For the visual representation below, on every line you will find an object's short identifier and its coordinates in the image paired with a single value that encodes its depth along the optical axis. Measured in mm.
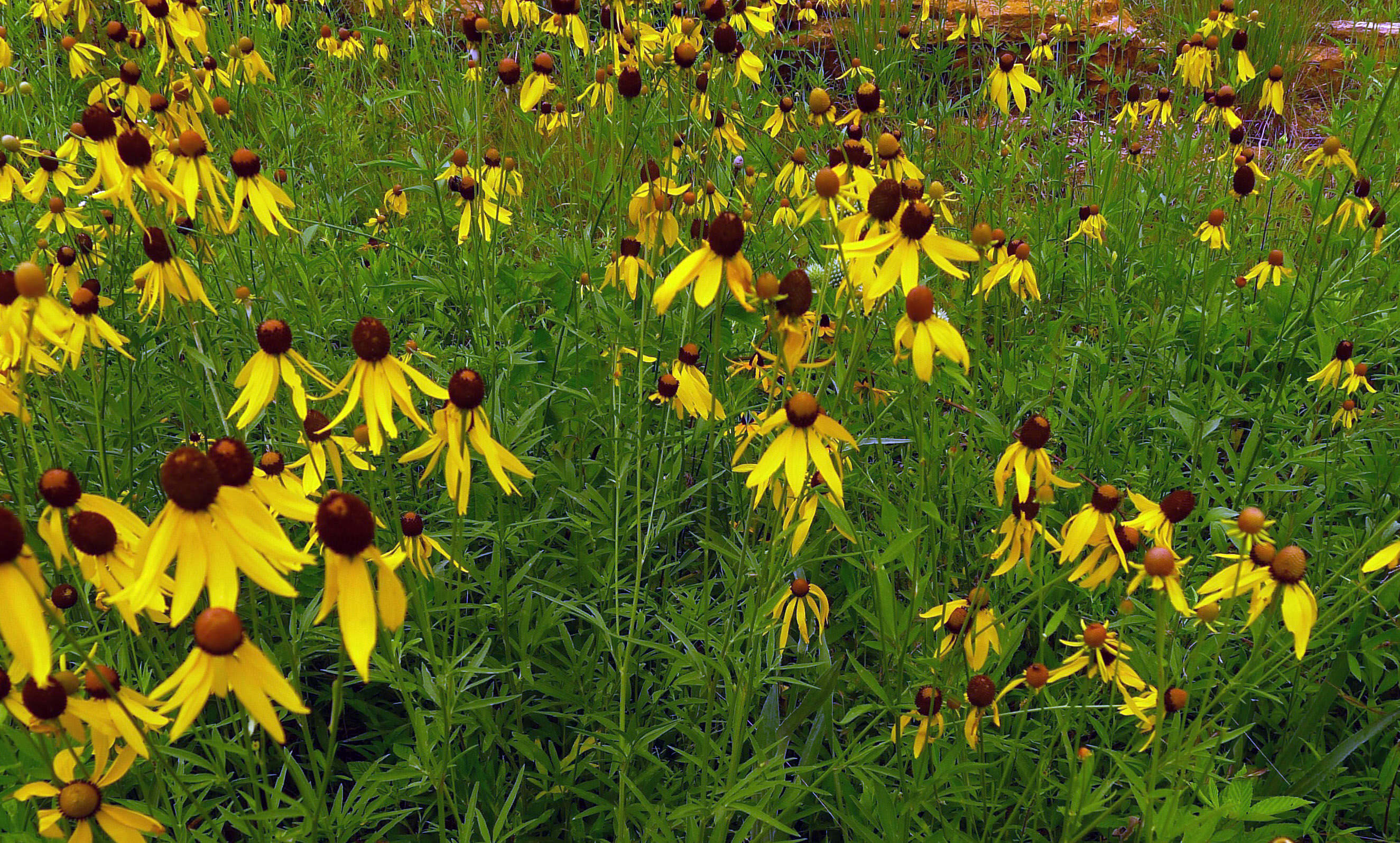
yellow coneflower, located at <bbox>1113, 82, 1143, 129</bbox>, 1381
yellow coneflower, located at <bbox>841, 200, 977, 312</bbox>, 498
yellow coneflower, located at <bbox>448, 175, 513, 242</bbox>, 850
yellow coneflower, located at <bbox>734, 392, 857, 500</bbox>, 495
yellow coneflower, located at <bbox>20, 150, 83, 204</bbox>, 798
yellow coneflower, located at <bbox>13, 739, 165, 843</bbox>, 435
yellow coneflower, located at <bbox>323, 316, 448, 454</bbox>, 481
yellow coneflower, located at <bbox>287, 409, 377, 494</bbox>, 525
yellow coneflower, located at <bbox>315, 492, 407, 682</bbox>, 346
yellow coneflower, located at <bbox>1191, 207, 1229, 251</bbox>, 1141
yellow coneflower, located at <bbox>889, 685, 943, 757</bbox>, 603
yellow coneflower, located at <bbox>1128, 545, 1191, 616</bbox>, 493
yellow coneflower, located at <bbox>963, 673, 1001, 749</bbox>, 592
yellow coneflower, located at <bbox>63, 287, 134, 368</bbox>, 583
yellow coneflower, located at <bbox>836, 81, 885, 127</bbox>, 841
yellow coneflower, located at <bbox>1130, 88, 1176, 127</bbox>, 1280
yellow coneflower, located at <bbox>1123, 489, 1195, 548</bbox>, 584
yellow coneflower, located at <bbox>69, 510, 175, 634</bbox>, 420
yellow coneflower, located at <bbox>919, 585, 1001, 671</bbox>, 607
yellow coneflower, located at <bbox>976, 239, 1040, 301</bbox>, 895
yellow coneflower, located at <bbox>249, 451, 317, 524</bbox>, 390
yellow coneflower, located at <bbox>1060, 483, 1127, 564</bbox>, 569
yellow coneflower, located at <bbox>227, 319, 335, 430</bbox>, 524
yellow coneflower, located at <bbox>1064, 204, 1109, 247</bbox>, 1229
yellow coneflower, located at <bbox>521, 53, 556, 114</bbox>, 936
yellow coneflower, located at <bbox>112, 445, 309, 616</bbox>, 350
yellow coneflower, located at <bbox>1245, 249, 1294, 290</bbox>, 1160
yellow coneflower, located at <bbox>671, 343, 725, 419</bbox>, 727
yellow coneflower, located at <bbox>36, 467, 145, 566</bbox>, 414
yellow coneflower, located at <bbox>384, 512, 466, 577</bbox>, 546
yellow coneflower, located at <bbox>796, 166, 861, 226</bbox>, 567
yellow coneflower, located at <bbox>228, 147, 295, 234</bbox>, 692
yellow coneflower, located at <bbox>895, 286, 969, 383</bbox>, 505
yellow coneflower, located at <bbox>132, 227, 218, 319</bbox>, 616
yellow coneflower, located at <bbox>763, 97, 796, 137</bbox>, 1188
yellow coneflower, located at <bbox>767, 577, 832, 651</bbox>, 655
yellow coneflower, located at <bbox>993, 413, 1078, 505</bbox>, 590
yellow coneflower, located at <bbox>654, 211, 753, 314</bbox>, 505
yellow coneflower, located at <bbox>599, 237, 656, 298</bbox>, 859
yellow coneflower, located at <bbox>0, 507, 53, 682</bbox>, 330
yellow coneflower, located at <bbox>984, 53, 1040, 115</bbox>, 1190
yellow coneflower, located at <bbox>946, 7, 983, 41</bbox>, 1290
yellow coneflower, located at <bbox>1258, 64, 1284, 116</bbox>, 1215
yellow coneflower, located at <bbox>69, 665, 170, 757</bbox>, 403
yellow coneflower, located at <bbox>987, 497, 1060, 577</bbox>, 612
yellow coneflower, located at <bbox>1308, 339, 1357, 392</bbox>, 880
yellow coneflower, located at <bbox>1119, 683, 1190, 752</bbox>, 587
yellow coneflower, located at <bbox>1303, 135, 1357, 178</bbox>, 1017
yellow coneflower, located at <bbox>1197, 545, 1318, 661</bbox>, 482
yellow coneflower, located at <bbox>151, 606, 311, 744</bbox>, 342
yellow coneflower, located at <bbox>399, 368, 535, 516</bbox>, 466
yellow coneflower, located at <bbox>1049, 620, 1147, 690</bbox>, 577
